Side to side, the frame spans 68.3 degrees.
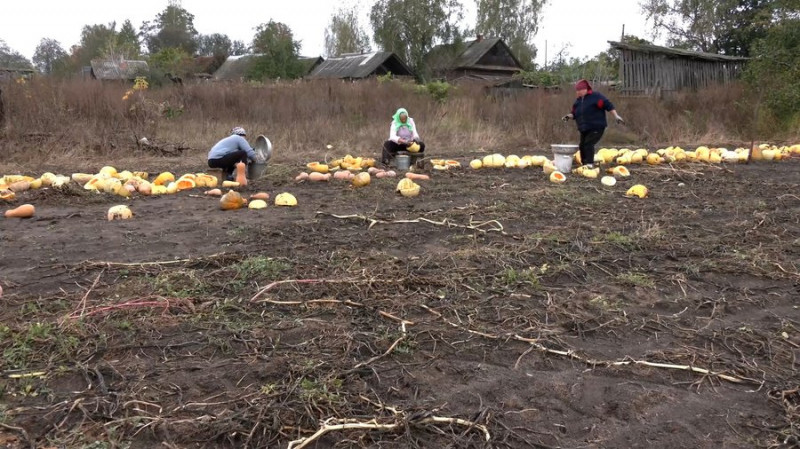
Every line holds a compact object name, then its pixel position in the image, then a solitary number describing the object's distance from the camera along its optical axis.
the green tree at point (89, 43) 46.47
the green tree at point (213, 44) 70.50
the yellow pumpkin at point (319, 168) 9.16
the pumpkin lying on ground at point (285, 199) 6.46
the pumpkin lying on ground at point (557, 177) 8.26
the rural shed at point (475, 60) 34.50
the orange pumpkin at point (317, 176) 8.32
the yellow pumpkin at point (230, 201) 6.20
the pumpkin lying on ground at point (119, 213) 5.72
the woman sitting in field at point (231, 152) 7.98
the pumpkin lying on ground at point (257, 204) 6.31
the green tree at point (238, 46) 71.41
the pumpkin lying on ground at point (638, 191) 7.09
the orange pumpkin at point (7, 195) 6.61
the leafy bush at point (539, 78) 26.02
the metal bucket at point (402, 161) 9.64
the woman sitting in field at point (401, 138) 9.97
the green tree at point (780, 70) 16.23
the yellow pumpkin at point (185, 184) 7.59
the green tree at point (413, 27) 33.38
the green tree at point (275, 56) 31.97
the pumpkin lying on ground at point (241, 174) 7.71
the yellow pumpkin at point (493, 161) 9.93
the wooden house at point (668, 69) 20.05
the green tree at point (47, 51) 66.32
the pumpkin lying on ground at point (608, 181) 7.88
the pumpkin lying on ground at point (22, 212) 5.80
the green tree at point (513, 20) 45.81
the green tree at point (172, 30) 61.47
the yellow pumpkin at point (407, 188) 7.07
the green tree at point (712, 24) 29.53
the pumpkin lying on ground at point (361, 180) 7.77
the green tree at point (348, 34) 54.66
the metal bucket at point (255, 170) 8.46
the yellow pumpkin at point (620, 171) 8.86
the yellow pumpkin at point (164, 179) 7.76
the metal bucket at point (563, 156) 8.90
